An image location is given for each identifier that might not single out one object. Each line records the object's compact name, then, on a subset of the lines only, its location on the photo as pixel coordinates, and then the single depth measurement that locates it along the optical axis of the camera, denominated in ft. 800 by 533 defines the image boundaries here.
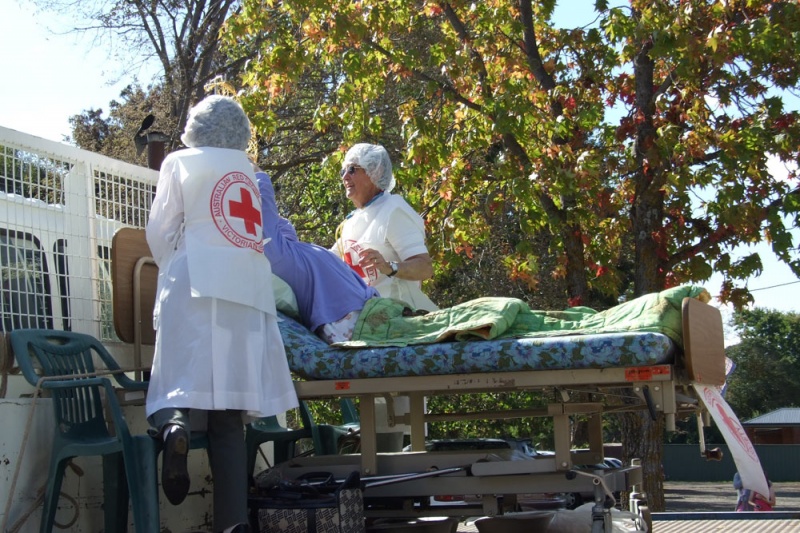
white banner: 13.46
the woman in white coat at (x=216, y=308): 12.82
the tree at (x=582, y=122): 30.83
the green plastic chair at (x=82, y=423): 12.48
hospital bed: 12.88
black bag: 13.05
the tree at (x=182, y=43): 55.67
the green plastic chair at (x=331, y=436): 17.56
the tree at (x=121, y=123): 58.49
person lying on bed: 15.29
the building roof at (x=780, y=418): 124.47
